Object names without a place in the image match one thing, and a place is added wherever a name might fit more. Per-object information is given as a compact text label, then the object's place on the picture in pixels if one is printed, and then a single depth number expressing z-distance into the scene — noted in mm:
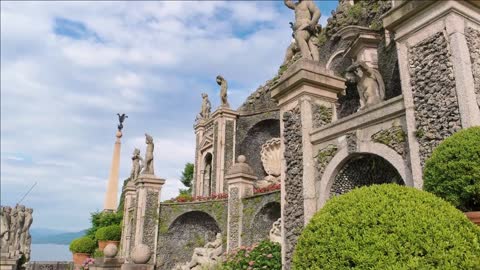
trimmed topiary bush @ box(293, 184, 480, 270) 2816
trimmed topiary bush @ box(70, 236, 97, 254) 20812
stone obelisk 31547
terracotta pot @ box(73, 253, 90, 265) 20170
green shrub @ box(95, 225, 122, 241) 21341
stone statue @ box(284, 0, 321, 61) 7438
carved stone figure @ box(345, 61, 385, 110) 7461
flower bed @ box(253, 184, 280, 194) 12286
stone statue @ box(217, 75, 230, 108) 20375
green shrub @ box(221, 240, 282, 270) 8188
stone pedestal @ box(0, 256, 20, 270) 11211
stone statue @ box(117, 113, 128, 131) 36294
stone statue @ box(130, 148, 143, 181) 22875
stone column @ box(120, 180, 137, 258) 18141
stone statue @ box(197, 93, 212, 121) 23156
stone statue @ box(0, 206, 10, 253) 12258
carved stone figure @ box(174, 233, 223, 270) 12503
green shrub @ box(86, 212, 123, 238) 24344
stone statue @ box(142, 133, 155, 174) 17258
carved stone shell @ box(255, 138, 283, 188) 18938
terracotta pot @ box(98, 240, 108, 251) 20444
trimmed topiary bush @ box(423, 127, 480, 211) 3502
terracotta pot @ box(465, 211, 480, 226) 3400
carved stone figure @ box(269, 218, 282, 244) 10174
